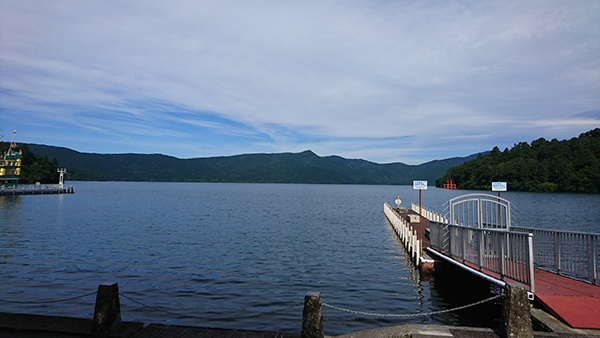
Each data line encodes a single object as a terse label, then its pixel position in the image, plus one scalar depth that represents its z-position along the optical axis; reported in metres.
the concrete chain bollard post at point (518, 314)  6.44
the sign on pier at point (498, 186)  17.41
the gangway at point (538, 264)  8.12
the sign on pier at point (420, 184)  24.06
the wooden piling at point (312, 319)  6.33
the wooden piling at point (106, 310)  6.71
